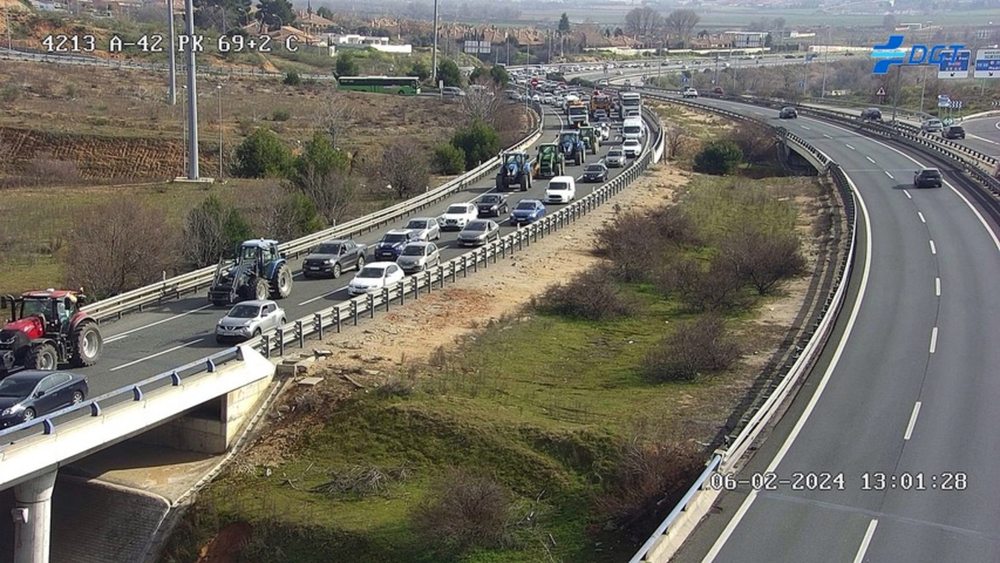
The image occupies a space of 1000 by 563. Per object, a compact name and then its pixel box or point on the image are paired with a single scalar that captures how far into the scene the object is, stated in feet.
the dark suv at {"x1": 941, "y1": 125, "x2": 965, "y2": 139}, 290.15
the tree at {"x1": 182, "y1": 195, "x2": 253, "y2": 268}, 141.79
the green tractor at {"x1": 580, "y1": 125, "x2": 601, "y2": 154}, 264.11
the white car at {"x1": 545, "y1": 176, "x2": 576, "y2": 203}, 190.80
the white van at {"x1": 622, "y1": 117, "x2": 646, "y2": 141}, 274.16
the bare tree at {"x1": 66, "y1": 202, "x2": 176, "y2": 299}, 128.98
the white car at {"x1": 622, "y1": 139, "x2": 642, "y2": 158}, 252.01
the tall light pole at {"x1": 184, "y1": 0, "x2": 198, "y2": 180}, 197.26
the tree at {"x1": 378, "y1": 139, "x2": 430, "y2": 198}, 204.54
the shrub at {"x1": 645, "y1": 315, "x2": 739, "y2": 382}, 100.32
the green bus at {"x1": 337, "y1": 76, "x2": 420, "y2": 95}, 395.07
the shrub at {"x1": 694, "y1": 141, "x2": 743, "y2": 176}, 259.39
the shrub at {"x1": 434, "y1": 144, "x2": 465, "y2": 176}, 234.17
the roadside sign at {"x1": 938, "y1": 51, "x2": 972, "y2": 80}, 312.91
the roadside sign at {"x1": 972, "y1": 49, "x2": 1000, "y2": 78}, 318.24
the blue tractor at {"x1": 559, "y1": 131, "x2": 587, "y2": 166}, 243.60
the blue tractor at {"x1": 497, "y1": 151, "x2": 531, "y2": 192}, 206.18
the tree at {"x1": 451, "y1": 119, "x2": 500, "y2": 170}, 240.94
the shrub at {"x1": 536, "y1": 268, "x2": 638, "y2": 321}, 126.79
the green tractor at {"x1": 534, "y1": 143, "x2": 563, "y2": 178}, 220.64
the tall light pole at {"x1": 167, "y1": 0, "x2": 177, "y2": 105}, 243.75
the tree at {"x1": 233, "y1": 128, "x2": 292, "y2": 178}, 217.36
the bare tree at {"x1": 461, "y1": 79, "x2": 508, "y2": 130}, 298.35
